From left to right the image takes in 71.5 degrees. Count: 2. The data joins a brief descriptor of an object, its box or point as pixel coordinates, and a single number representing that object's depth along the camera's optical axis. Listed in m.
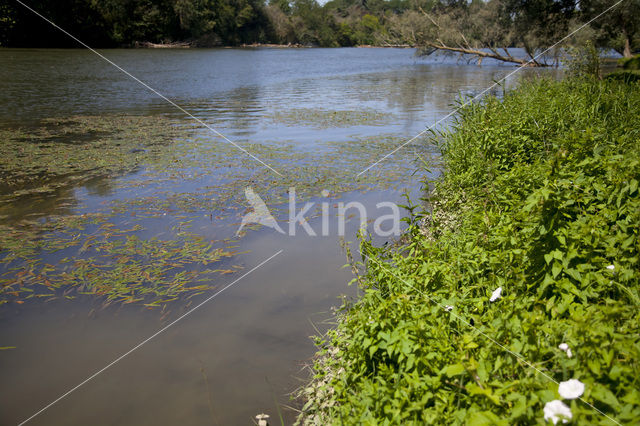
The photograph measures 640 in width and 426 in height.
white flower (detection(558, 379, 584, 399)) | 1.50
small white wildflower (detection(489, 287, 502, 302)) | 2.43
